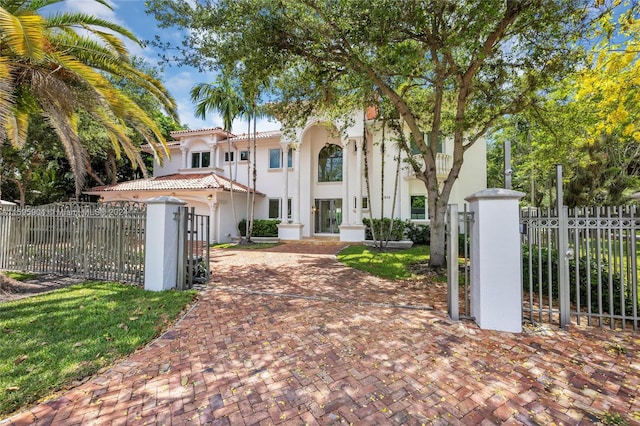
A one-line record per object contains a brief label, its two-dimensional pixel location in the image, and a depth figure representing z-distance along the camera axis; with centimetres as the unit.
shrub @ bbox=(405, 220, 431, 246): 1827
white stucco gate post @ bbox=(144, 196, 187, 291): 693
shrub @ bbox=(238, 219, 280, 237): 2033
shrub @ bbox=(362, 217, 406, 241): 1755
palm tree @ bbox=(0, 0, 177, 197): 540
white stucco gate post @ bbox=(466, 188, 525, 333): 471
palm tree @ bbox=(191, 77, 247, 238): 1719
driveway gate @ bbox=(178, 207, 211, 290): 723
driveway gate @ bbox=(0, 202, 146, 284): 755
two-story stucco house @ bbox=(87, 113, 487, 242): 1884
